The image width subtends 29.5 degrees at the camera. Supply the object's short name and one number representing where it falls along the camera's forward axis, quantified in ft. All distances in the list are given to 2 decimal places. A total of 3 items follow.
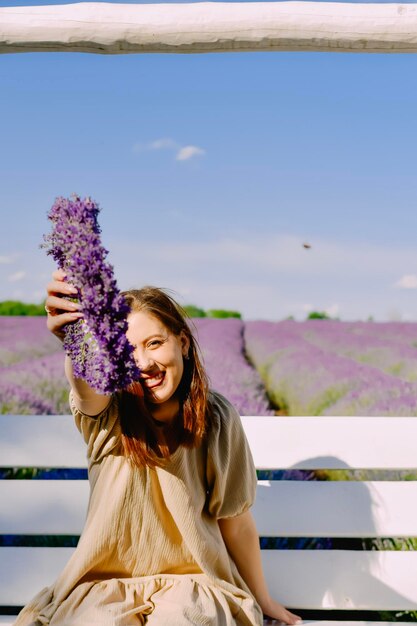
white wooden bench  6.28
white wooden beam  4.94
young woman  4.93
